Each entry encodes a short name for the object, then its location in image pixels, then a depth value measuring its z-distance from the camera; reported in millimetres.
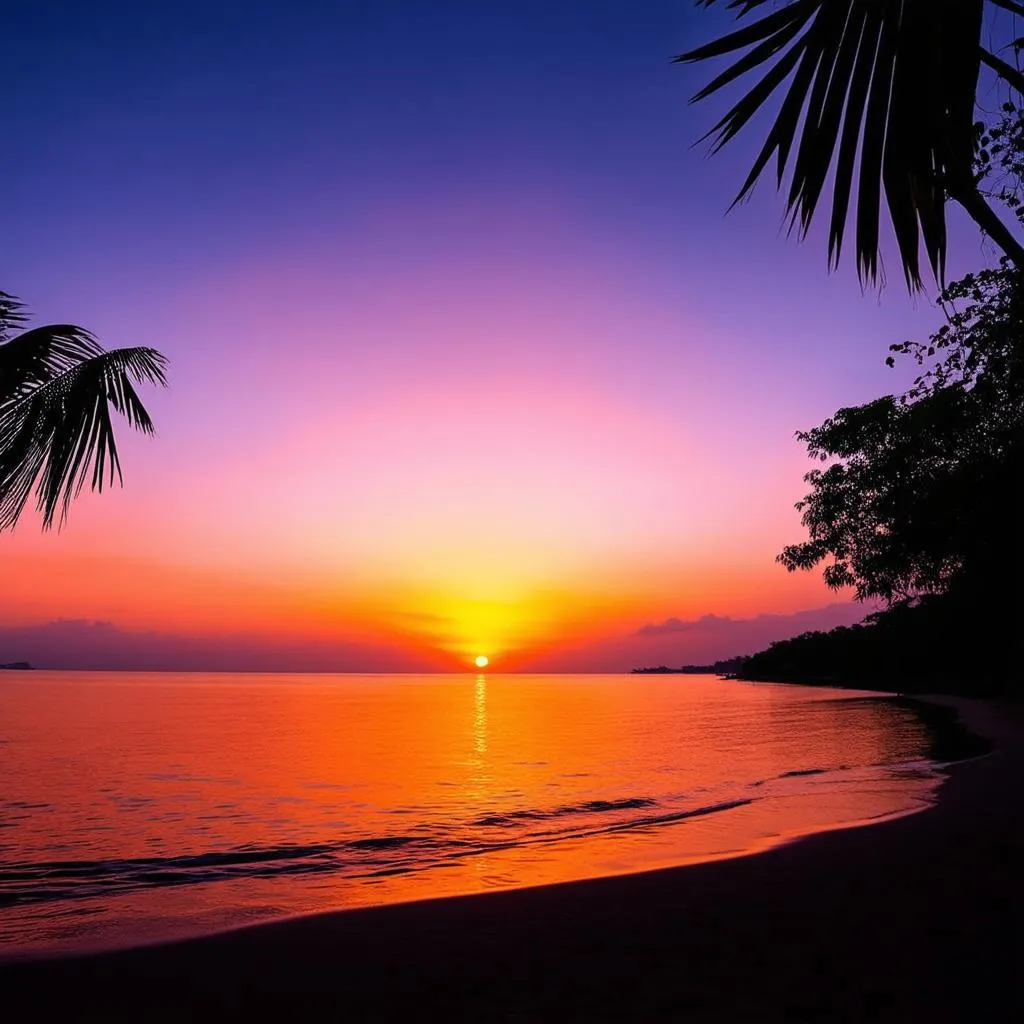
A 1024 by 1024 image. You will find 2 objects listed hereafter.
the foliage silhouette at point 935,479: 13180
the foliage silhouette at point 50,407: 6078
